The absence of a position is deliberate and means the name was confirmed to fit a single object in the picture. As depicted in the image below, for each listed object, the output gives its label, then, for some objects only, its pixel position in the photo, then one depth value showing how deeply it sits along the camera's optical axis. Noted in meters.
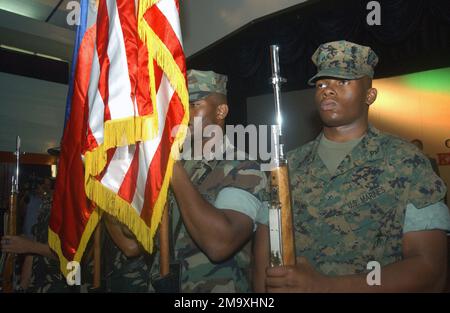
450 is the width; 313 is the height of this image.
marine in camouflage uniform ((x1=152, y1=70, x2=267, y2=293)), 1.43
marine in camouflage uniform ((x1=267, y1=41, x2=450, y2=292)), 1.11
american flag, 1.33
